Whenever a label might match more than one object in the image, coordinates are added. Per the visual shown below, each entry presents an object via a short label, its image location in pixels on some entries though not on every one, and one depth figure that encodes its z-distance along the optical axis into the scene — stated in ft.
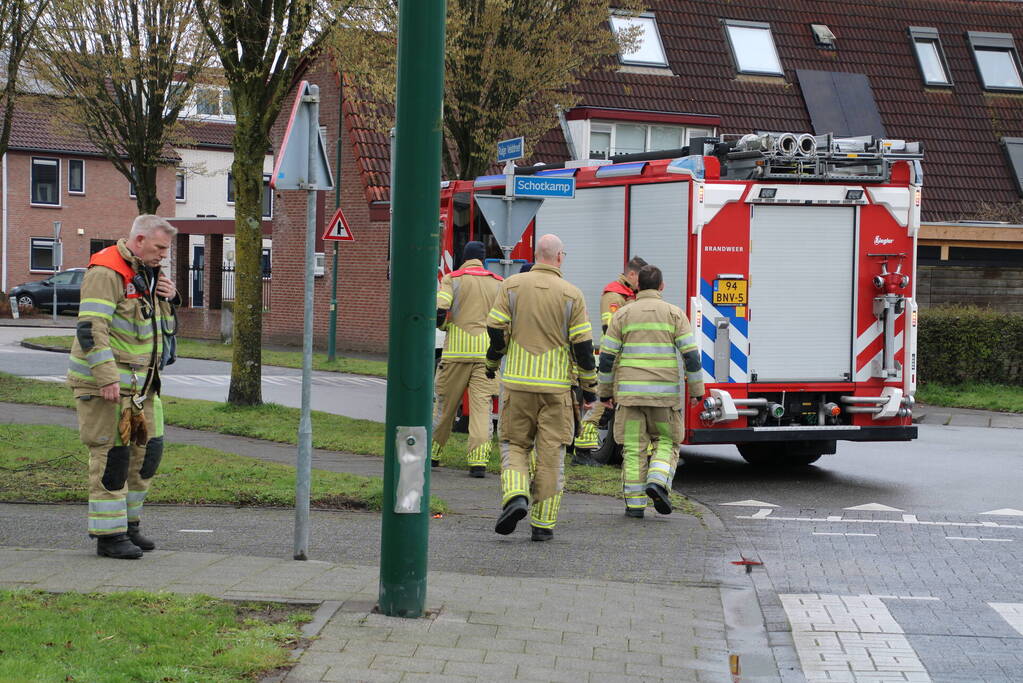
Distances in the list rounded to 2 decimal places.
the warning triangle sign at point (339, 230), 84.84
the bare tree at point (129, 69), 79.00
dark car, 149.79
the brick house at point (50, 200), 173.37
